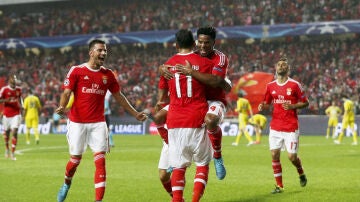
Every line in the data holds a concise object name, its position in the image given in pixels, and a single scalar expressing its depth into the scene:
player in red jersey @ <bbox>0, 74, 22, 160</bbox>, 22.45
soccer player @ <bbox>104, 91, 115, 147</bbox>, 28.46
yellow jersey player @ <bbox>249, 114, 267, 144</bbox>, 31.97
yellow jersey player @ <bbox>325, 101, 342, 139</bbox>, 35.50
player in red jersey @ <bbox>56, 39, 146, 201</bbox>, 11.15
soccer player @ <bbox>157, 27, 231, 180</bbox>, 9.11
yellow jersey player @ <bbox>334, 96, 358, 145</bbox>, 30.62
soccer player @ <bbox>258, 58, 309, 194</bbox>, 13.93
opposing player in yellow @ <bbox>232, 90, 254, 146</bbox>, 31.09
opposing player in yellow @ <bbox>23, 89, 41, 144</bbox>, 33.44
